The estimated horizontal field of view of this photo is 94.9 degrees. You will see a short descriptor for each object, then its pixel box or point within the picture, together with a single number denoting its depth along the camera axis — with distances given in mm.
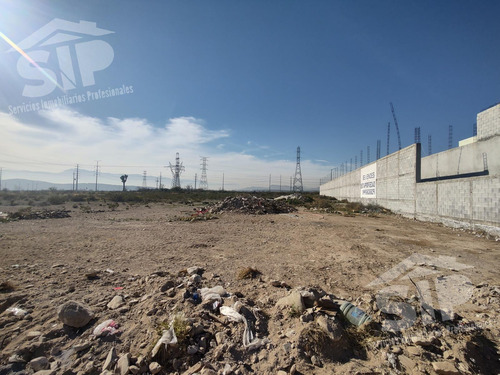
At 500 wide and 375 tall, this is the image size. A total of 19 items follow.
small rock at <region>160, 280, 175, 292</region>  3729
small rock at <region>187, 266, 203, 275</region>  4708
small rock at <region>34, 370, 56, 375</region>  2268
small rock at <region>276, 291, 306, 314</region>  3007
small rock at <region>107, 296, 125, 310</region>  3310
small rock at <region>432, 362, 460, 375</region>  2150
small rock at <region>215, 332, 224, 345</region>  2563
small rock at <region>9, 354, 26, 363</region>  2408
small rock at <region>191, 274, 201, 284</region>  4218
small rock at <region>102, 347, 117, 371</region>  2355
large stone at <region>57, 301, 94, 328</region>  2875
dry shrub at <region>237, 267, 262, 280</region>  4596
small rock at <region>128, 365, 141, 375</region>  2242
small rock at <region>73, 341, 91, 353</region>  2533
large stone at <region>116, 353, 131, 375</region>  2254
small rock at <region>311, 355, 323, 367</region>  2320
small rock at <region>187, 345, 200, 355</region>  2414
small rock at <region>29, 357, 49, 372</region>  2363
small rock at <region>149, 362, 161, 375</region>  2240
